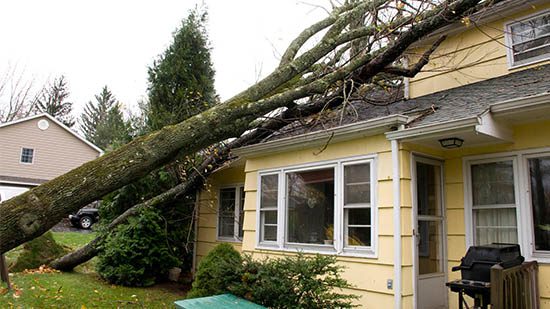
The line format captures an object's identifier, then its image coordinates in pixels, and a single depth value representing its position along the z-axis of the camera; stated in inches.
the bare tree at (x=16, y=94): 987.3
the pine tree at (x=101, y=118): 1430.9
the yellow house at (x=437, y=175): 189.8
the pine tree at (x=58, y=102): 1409.9
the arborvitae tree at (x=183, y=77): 419.8
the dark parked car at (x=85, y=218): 779.4
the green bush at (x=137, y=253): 331.3
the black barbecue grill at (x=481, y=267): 163.9
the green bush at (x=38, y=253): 357.7
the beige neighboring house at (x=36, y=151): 938.1
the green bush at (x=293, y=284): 181.3
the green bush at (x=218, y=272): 216.5
